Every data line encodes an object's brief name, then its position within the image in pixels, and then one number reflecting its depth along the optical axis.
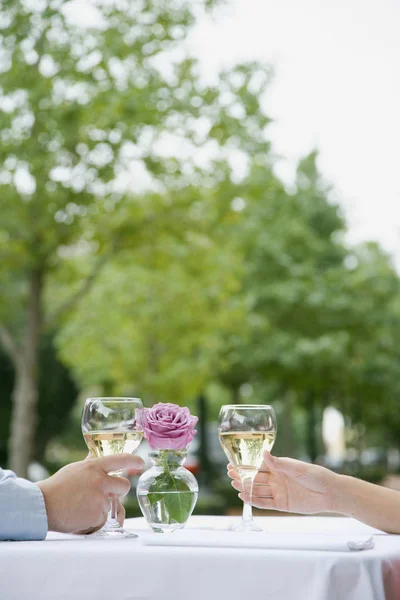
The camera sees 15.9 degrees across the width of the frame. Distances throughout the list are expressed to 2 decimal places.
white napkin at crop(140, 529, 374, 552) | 1.73
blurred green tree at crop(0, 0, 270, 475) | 11.00
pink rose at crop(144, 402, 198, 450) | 1.93
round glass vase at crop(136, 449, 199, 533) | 1.93
